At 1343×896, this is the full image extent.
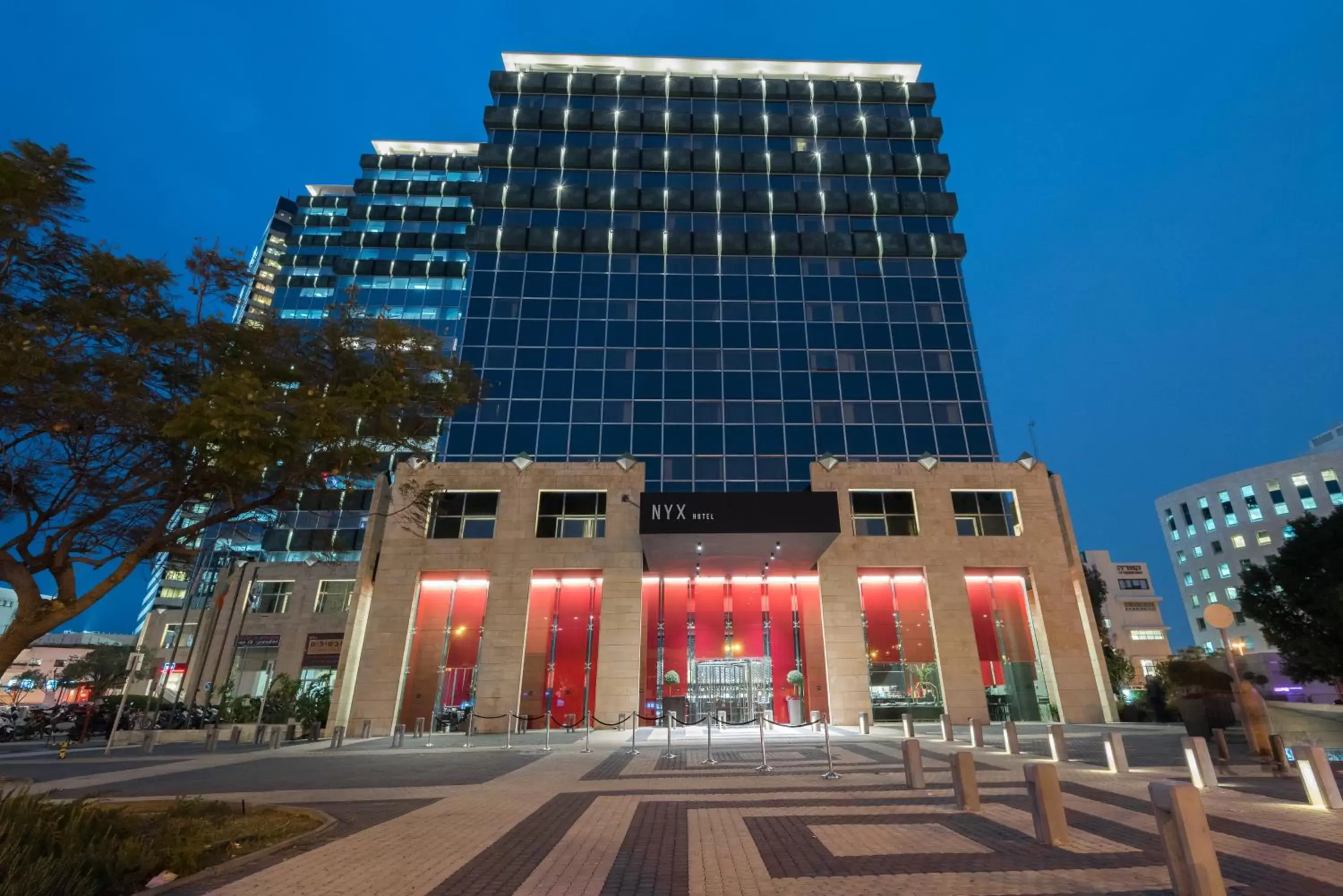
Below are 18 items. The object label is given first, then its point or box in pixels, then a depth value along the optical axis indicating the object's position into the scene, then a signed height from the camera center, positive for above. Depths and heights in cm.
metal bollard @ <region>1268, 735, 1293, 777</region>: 1314 -115
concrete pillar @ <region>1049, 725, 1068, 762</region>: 1555 -107
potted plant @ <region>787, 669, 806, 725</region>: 3105 -63
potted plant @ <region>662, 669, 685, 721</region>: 3186 -9
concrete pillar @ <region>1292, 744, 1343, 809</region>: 953 -117
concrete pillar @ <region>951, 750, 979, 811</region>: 985 -126
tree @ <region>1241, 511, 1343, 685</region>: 2944 +462
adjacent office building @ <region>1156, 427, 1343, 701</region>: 8656 +2496
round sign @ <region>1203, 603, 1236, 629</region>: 1591 +200
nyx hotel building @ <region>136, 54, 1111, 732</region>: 3089 +1496
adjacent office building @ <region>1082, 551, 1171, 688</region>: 9506 +1266
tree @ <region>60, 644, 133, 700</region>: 7338 +304
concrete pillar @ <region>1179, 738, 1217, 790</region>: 1185 -113
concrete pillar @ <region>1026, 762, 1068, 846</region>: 780 -127
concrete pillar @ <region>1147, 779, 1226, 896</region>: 529 -118
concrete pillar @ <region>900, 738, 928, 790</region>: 1206 -124
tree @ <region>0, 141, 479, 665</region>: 1127 +532
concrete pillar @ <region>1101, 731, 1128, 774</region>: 1355 -113
